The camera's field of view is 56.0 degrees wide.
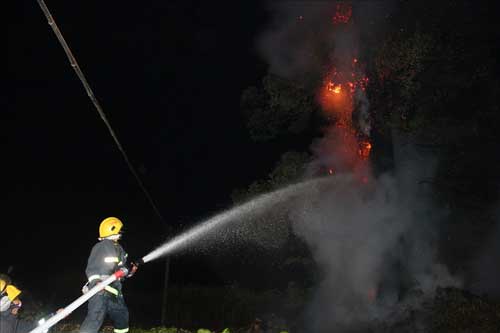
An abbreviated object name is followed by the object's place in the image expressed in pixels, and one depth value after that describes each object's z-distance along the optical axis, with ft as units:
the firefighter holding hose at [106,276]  17.75
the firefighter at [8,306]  17.54
